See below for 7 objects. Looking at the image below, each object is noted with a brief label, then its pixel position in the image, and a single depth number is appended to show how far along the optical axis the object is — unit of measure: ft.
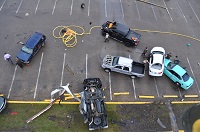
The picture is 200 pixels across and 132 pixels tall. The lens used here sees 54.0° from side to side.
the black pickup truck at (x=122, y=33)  75.06
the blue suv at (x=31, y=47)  67.10
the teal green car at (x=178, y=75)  64.28
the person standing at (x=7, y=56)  65.26
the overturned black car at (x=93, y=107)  54.08
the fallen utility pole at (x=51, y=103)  57.00
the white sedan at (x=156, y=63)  65.92
